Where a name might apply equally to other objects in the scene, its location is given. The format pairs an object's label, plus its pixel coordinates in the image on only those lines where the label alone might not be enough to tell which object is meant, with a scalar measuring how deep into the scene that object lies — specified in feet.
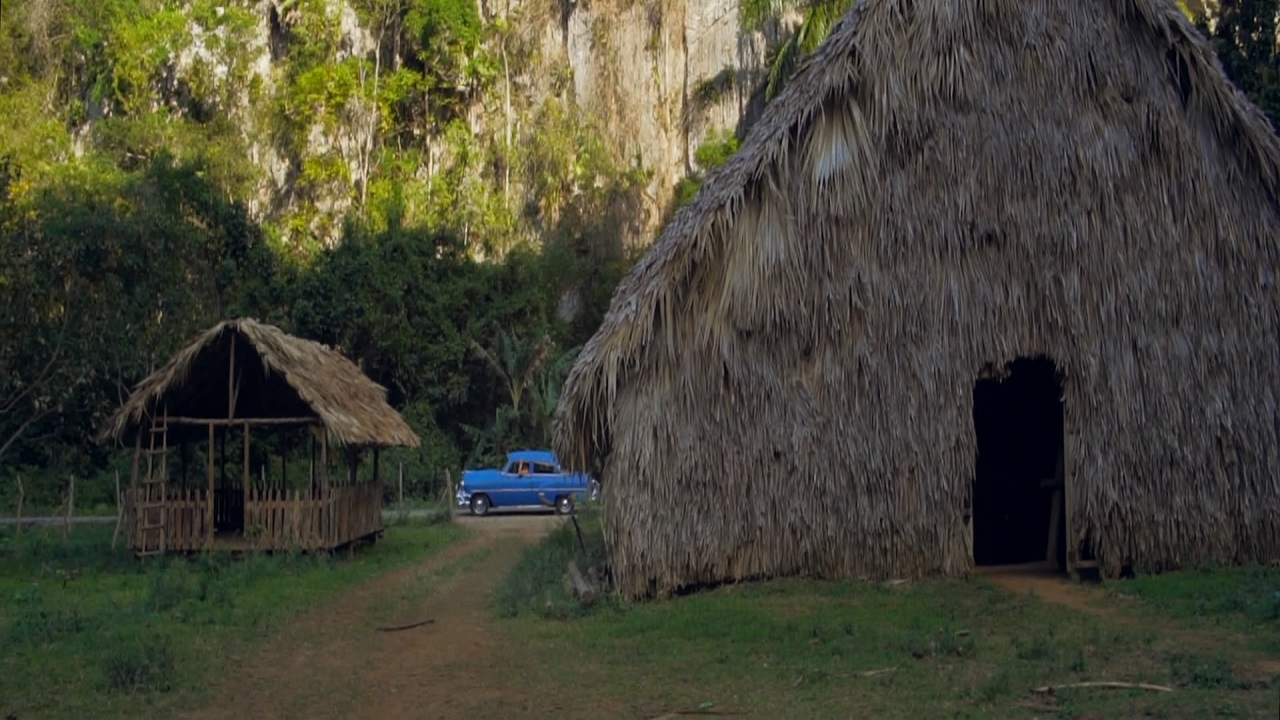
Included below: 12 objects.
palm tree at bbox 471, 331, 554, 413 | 126.62
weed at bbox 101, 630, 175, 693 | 36.76
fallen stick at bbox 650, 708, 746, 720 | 32.07
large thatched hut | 49.21
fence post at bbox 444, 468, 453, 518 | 100.11
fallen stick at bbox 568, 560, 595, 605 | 48.52
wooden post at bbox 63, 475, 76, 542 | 80.33
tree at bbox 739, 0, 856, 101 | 101.50
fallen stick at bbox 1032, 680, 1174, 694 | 32.71
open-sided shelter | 64.80
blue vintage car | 107.55
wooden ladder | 65.57
